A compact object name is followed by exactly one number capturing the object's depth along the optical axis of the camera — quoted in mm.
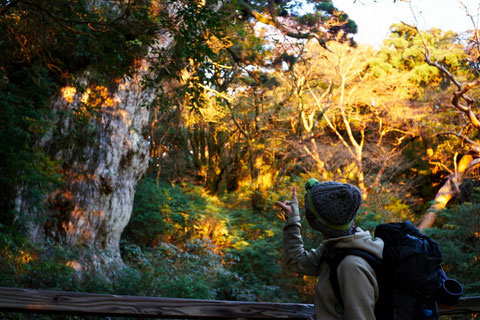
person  1405
